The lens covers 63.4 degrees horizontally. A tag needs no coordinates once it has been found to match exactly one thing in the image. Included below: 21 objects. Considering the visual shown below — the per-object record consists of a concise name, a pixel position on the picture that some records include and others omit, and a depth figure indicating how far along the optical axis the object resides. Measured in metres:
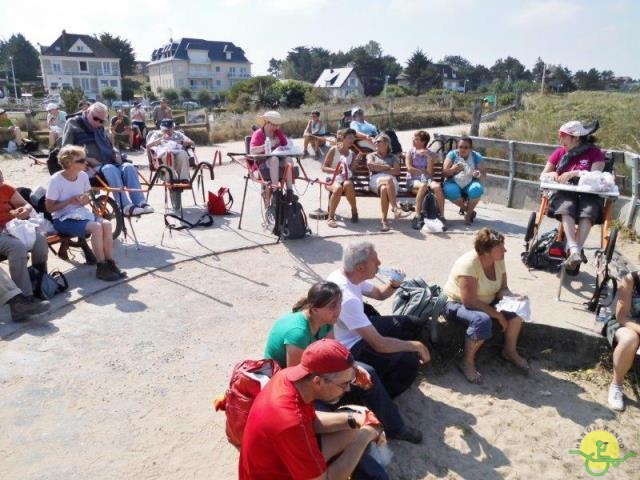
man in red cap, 2.06
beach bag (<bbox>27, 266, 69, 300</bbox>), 4.60
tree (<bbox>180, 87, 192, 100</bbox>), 62.75
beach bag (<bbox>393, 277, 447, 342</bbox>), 3.78
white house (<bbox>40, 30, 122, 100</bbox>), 65.44
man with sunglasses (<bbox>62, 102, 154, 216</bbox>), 6.30
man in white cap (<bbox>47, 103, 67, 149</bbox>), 11.80
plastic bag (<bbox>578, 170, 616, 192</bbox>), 5.15
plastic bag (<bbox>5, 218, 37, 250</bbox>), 4.47
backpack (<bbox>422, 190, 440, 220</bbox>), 7.22
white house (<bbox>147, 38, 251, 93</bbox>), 78.38
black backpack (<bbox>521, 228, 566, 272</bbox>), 5.66
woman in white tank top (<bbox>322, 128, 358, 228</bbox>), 7.28
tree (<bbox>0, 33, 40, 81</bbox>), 77.75
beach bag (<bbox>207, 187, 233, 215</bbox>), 7.77
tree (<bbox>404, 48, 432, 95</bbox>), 68.13
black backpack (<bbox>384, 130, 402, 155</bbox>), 7.84
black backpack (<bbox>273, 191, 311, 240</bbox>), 6.50
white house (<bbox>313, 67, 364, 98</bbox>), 66.94
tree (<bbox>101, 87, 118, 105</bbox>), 56.84
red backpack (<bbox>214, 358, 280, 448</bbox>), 2.66
